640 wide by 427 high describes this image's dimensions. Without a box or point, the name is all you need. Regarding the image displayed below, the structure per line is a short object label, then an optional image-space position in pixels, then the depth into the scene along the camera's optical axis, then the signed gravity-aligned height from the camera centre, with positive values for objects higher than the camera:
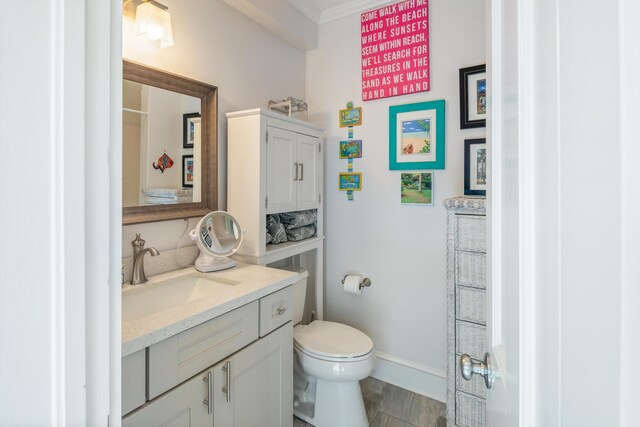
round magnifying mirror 1.52 -0.15
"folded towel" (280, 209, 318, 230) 2.04 -0.06
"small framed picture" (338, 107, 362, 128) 2.23 +0.71
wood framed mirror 1.38 +0.33
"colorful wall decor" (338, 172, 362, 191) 2.26 +0.23
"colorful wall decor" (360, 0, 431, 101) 1.99 +1.12
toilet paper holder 2.20 -0.53
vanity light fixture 1.34 +0.85
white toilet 1.59 -0.89
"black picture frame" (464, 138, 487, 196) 1.78 +0.27
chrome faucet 1.34 -0.22
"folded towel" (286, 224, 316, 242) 2.04 -0.15
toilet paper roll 2.15 -0.53
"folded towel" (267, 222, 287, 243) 1.90 -0.13
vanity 0.90 -0.49
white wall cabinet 1.66 +0.22
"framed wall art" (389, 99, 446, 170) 1.94 +0.51
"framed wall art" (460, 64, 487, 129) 1.79 +0.69
